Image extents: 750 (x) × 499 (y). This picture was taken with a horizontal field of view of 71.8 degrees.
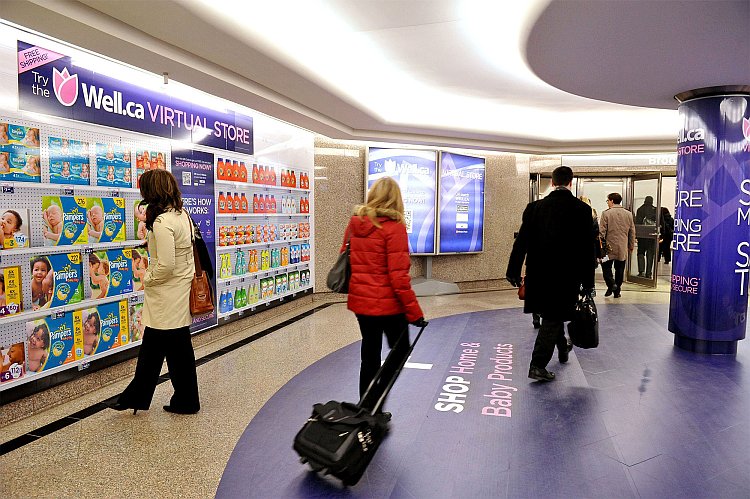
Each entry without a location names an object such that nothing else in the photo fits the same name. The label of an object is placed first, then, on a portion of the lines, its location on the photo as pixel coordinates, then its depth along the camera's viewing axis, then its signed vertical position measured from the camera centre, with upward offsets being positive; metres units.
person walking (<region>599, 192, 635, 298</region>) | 8.73 -0.28
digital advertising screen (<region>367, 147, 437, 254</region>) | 8.53 +0.49
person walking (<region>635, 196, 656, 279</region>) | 10.10 -0.48
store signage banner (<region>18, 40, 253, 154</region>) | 3.53 +0.89
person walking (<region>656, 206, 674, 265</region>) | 11.65 -0.23
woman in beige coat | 3.30 -0.59
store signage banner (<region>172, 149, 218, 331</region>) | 5.09 +0.21
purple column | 4.99 +0.00
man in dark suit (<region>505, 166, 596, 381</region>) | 4.06 -0.37
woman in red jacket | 3.02 -0.34
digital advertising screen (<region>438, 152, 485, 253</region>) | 9.16 +0.19
